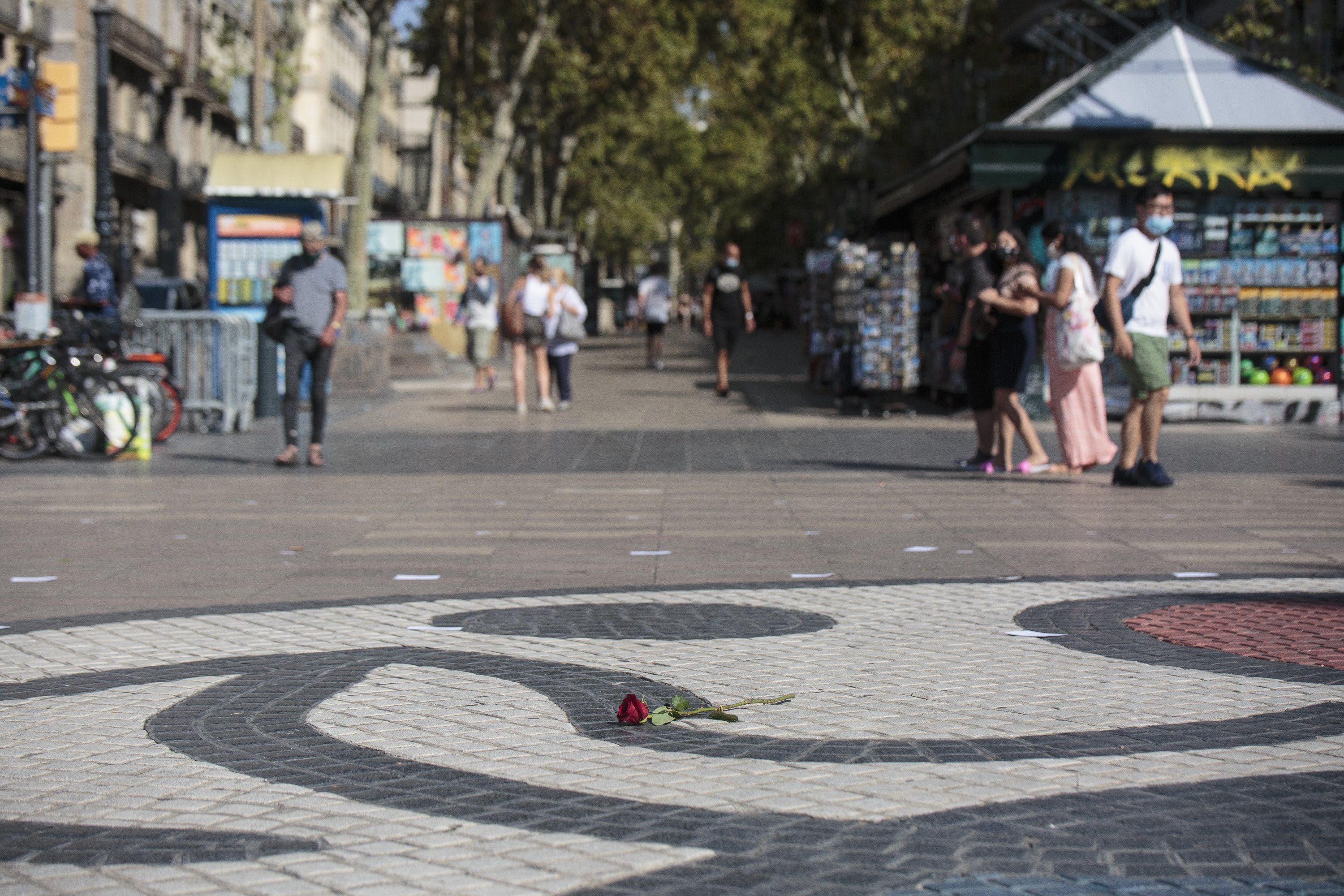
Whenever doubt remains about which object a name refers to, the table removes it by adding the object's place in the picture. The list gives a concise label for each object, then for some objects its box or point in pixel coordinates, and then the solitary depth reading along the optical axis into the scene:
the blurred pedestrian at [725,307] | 22.09
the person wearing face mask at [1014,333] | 11.89
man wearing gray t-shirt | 13.22
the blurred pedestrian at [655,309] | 31.02
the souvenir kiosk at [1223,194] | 17.30
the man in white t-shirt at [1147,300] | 11.04
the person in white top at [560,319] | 19.12
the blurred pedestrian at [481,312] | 26.28
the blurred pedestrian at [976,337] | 12.38
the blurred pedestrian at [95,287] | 16.34
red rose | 4.60
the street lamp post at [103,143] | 19.02
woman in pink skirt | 11.66
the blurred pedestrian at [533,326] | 19.02
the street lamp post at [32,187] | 17.98
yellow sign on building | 18.89
